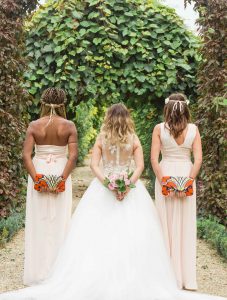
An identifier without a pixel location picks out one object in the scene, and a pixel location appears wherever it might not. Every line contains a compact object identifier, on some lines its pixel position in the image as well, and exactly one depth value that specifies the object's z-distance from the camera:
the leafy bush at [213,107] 8.93
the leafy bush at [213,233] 7.32
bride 4.95
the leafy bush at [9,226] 7.84
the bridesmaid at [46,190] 5.82
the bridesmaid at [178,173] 5.68
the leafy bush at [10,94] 8.49
